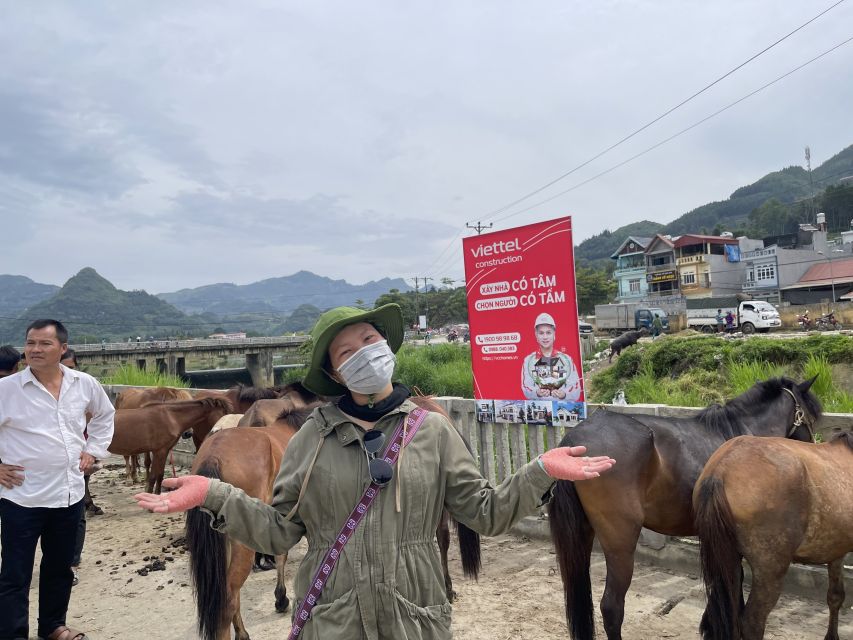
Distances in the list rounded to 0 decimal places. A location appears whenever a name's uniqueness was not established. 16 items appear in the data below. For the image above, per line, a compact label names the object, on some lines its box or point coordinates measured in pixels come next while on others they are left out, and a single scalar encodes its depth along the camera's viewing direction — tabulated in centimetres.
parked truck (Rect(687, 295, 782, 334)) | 2814
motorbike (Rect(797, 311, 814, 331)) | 2842
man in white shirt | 333
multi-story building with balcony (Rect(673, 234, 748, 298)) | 5538
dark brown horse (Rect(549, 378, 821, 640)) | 332
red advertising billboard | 493
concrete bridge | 4400
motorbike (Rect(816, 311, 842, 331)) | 2724
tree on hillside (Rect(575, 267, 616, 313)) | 6356
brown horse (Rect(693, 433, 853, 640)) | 294
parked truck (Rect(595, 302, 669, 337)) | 3894
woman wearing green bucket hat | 157
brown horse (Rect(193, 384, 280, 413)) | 725
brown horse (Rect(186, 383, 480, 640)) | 327
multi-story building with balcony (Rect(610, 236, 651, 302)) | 6425
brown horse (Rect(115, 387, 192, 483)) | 861
